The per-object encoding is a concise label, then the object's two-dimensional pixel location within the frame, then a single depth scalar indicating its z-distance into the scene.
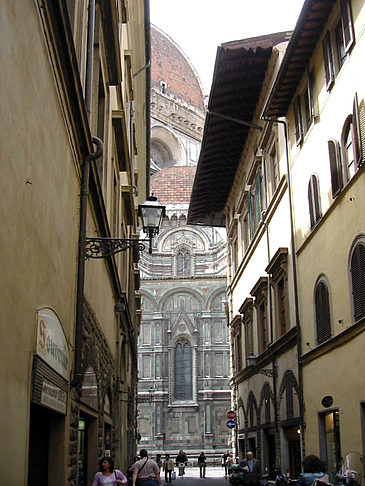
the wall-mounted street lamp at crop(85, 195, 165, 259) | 9.46
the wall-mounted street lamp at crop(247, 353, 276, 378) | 18.89
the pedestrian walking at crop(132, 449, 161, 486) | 10.68
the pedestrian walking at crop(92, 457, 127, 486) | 8.45
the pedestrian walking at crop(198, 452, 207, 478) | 35.16
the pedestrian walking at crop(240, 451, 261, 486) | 16.47
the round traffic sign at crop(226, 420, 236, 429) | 24.28
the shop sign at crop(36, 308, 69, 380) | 5.96
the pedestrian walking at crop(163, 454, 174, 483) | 29.20
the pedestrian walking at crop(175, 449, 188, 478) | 36.03
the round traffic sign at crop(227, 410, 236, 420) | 24.89
